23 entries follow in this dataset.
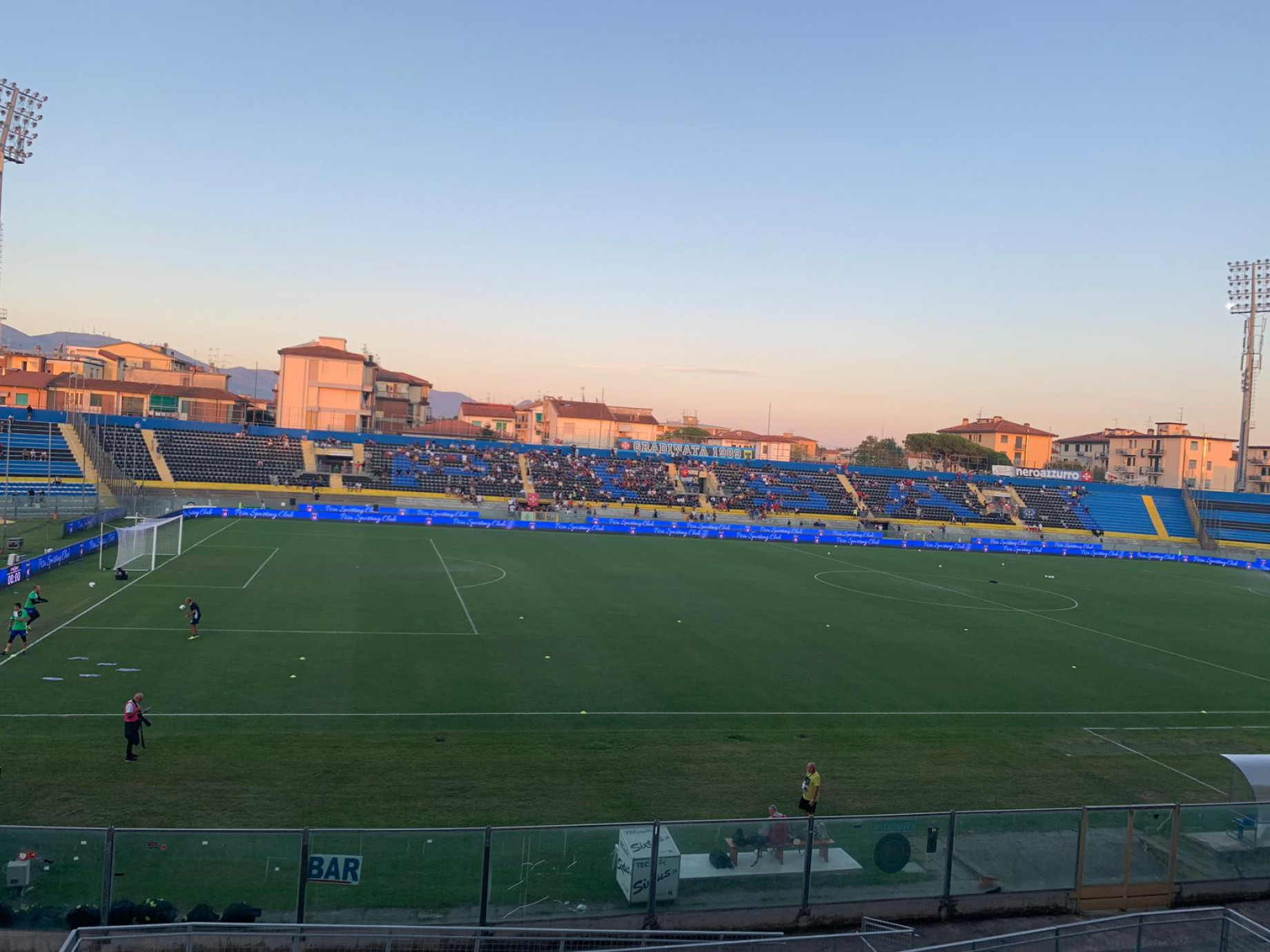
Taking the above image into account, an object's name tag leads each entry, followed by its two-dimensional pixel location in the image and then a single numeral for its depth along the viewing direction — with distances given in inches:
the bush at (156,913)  376.8
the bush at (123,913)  376.8
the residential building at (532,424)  5359.3
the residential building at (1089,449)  4906.5
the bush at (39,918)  376.8
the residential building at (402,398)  4365.2
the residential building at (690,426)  6579.7
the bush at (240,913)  372.5
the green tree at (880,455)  5418.3
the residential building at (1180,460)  4143.7
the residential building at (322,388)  3373.5
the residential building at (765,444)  6058.1
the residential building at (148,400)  3346.5
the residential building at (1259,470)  4141.2
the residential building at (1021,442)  5187.0
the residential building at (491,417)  5600.4
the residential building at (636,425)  5344.5
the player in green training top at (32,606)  877.2
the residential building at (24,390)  3193.9
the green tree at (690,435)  6176.2
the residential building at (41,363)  3838.6
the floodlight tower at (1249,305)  2689.5
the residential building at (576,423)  4987.7
